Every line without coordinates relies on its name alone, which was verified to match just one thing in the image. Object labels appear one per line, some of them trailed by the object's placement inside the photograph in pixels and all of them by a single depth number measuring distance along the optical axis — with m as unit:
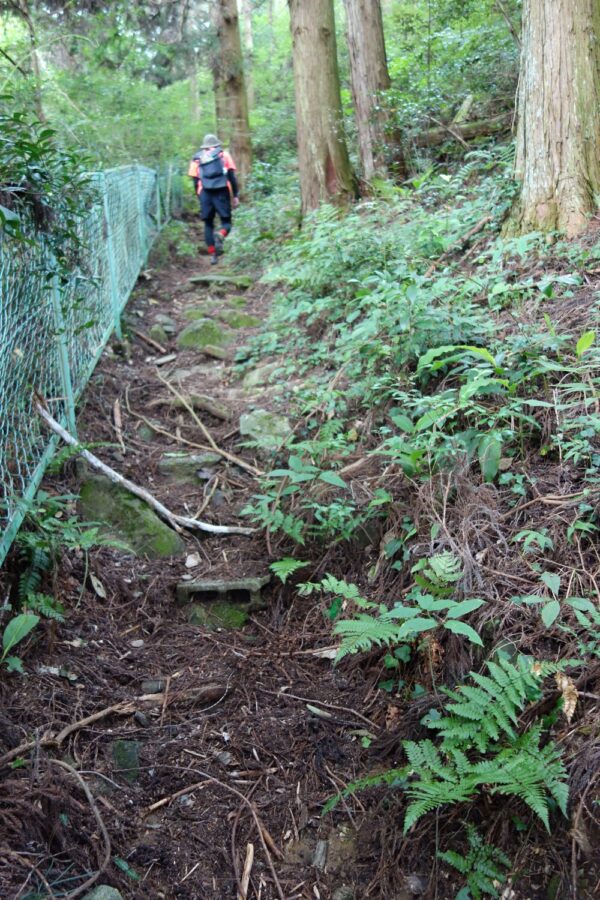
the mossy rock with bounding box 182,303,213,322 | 8.70
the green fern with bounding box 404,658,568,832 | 2.33
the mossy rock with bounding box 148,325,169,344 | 7.83
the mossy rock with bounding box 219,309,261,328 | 8.29
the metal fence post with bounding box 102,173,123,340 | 6.54
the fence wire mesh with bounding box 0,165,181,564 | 3.55
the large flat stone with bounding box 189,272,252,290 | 9.81
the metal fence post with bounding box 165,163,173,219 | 13.83
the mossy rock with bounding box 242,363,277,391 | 6.56
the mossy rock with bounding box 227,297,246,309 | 9.05
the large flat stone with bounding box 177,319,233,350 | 7.77
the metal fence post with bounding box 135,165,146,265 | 9.65
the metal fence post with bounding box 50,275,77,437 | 4.47
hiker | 10.92
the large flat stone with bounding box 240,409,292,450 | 5.11
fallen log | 8.99
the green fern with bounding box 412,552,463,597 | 3.12
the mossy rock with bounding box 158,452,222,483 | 5.33
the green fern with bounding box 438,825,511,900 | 2.32
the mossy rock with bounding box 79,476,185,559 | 4.45
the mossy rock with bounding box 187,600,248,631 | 4.04
